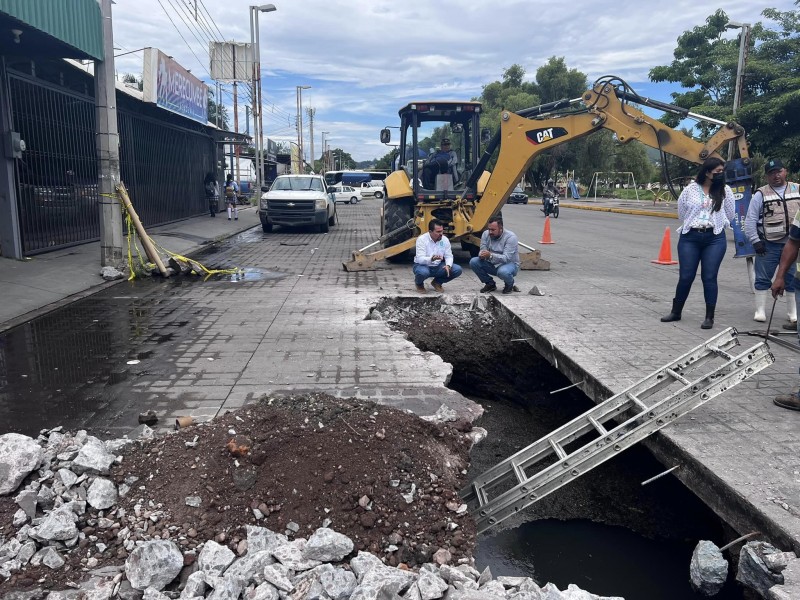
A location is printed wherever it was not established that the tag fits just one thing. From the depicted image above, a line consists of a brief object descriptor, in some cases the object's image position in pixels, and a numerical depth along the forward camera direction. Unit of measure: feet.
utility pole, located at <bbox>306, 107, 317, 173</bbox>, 253.77
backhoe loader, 28.48
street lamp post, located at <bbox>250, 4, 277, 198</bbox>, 92.68
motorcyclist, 93.30
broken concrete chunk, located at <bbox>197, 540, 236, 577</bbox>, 9.39
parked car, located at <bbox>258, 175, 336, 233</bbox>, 66.13
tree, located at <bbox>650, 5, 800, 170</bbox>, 72.28
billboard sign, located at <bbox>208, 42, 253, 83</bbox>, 91.91
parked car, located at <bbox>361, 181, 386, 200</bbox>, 202.80
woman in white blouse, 21.94
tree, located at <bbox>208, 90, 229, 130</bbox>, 168.13
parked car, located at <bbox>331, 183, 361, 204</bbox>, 167.84
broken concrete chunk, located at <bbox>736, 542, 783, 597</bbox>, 9.36
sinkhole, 13.01
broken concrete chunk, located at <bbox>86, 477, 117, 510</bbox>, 10.69
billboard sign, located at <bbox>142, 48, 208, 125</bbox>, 54.54
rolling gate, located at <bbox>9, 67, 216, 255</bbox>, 40.34
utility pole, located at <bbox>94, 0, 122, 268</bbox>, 35.96
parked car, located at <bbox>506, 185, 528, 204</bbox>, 154.81
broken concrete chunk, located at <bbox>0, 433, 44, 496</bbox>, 11.01
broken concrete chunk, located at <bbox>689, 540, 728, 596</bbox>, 10.91
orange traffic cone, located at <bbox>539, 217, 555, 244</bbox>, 56.03
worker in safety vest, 21.77
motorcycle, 93.63
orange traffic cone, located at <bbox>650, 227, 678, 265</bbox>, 42.16
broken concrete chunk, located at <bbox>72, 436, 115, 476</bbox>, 11.28
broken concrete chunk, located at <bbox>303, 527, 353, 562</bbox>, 9.54
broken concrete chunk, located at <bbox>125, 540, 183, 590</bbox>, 9.18
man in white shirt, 29.78
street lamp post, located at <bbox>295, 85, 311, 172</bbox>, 204.68
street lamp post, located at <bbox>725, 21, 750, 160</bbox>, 73.84
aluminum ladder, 13.04
